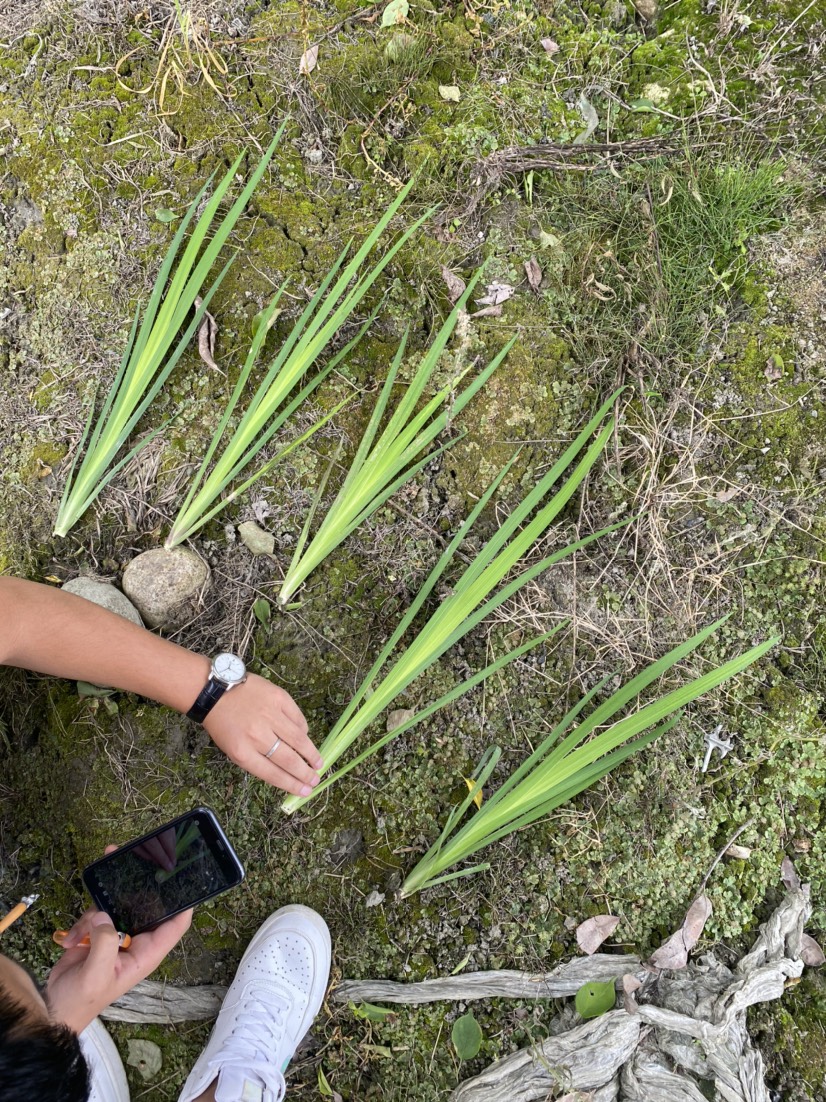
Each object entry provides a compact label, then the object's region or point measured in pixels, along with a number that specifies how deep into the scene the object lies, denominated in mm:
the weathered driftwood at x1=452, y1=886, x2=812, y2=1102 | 1580
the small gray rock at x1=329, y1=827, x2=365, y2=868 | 1718
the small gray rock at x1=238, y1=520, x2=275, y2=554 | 1768
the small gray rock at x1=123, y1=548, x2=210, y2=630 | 1719
